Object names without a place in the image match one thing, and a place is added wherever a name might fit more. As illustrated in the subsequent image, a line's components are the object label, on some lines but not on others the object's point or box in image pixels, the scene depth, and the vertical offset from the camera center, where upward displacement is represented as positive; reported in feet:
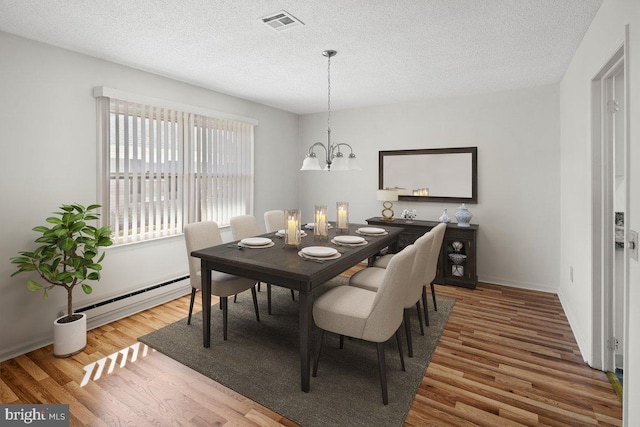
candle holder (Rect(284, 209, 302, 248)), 9.00 -0.37
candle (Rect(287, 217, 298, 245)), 9.00 -0.48
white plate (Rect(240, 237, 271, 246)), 8.97 -0.77
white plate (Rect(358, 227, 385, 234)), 10.81 -0.56
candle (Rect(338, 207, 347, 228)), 11.38 -0.14
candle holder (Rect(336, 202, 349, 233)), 11.38 -0.10
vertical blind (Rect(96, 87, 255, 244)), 10.37 +1.70
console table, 13.30 -1.54
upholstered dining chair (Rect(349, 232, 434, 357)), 8.04 -1.76
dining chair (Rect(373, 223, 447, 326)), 9.50 -1.57
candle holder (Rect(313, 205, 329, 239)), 10.02 -0.27
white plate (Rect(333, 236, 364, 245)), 9.14 -0.73
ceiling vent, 7.42 +4.42
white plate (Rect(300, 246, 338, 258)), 7.66 -0.89
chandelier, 10.09 +1.55
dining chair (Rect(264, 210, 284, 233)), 12.92 -0.30
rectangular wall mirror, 14.38 +1.79
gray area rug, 6.34 -3.58
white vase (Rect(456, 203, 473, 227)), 13.67 -0.16
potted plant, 8.07 -1.21
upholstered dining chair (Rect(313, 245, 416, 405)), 6.42 -2.01
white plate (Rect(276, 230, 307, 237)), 10.60 -0.65
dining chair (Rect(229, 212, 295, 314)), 11.46 -0.52
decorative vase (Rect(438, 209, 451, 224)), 14.21 -0.23
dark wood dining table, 6.75 -1.17
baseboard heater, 10.04 -2.89
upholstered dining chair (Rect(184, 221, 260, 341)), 9.09 -1.76
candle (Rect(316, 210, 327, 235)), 10.02 -0.24
